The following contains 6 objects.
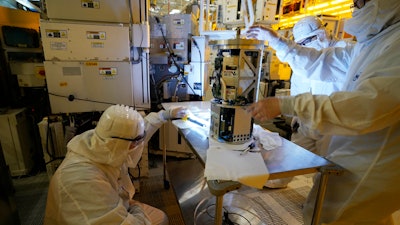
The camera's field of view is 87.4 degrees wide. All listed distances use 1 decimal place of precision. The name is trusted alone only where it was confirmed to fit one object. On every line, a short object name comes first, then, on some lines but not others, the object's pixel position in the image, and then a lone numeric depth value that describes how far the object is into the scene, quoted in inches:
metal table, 39.0
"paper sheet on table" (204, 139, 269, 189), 35.5
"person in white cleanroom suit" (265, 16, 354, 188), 64.2
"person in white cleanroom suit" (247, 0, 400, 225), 32.9
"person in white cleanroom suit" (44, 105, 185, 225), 39.0
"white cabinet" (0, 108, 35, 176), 88.4
